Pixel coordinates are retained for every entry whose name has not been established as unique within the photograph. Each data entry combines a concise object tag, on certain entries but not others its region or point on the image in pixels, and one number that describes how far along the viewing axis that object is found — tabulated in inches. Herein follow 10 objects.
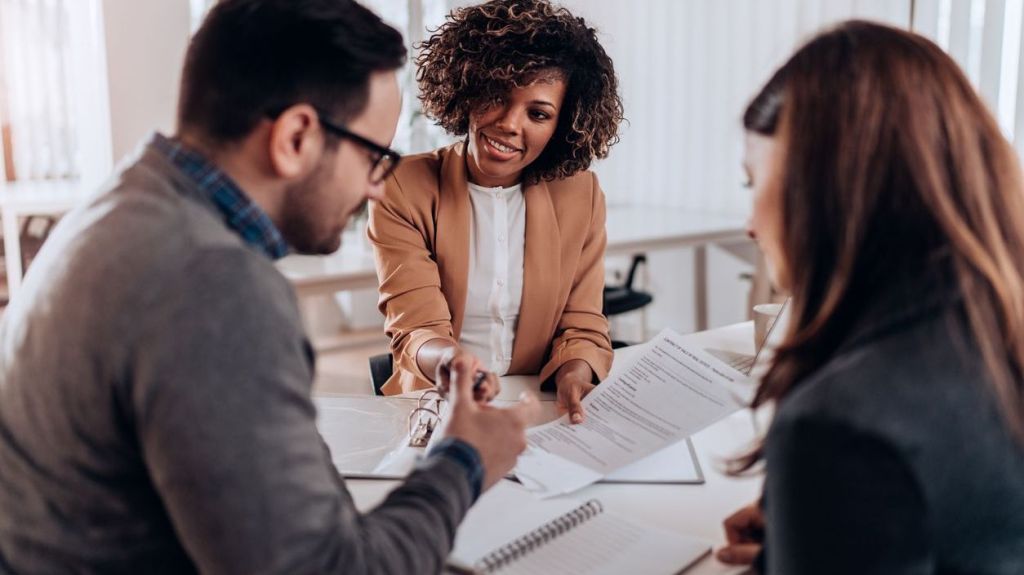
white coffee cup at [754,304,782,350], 72.7
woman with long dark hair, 27.0
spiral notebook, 39.8
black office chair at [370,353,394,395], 78.5
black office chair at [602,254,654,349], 138.6
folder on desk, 50.8
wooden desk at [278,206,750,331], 116.5
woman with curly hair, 72.5
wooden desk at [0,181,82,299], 133.3
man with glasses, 28.2
